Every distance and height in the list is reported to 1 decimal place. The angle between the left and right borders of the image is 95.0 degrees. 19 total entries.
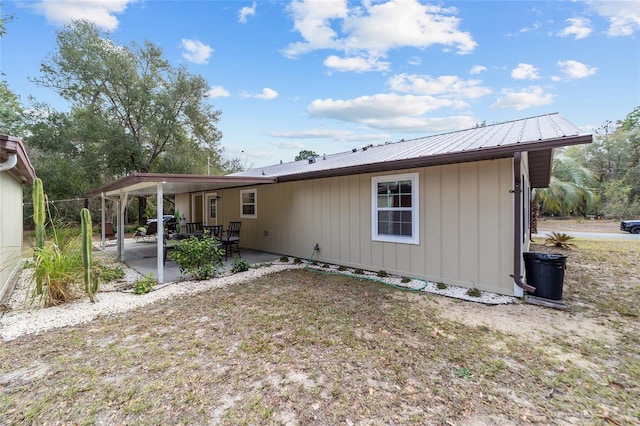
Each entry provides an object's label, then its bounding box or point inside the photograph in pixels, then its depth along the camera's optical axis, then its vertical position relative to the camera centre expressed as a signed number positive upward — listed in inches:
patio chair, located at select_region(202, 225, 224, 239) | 306.6 -19.6
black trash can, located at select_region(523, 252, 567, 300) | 163.8 -36.4
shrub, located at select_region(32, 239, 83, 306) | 163.2 -33.3
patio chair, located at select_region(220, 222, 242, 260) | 302.7 -27.9
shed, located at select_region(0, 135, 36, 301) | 148.8 +10.2
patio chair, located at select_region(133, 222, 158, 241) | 502.6 -32.7
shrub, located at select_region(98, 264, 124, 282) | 225.3 -48.6
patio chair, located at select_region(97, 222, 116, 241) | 509.4 -32.7
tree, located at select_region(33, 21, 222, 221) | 542.9 +227.4
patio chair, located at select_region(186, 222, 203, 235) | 376.8 -19.6
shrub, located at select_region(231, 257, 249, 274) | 253.4 -47.6
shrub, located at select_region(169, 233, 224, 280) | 229.9 -34.9
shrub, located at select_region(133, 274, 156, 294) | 194.7 -49.5
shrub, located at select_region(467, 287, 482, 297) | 180.7 -51.4
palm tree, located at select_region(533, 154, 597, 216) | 685.9 +45.7
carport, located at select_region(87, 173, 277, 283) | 202.1 +23.2
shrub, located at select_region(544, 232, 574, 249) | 378.9 -42.4
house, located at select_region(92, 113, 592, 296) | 175.6 +6.0
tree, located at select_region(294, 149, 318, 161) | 1526.8 +308.7
